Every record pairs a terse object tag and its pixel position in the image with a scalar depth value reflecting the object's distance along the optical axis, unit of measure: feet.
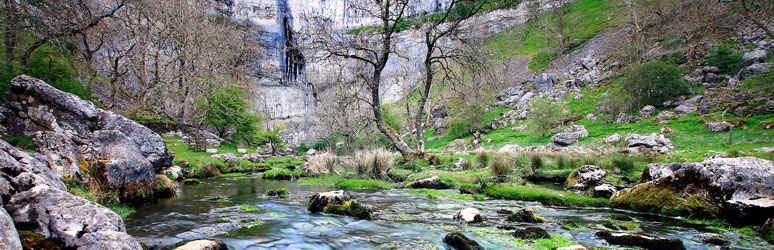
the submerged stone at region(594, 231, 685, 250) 13.94
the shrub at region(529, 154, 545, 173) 38.37
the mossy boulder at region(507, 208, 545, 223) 19.15
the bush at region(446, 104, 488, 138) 120.06
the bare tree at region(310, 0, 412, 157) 45.47
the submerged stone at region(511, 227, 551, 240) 15.66
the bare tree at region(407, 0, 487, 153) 48.82
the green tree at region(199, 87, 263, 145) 90.53
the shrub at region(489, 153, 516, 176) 34.35
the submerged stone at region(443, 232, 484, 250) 14.11
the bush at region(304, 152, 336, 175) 45.75
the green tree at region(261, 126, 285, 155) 107.96
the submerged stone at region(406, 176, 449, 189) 32.17
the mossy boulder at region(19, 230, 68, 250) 7.87
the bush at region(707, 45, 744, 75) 83.71
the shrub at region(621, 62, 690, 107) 80.18
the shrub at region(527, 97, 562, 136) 89.71
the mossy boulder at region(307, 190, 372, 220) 20.71
